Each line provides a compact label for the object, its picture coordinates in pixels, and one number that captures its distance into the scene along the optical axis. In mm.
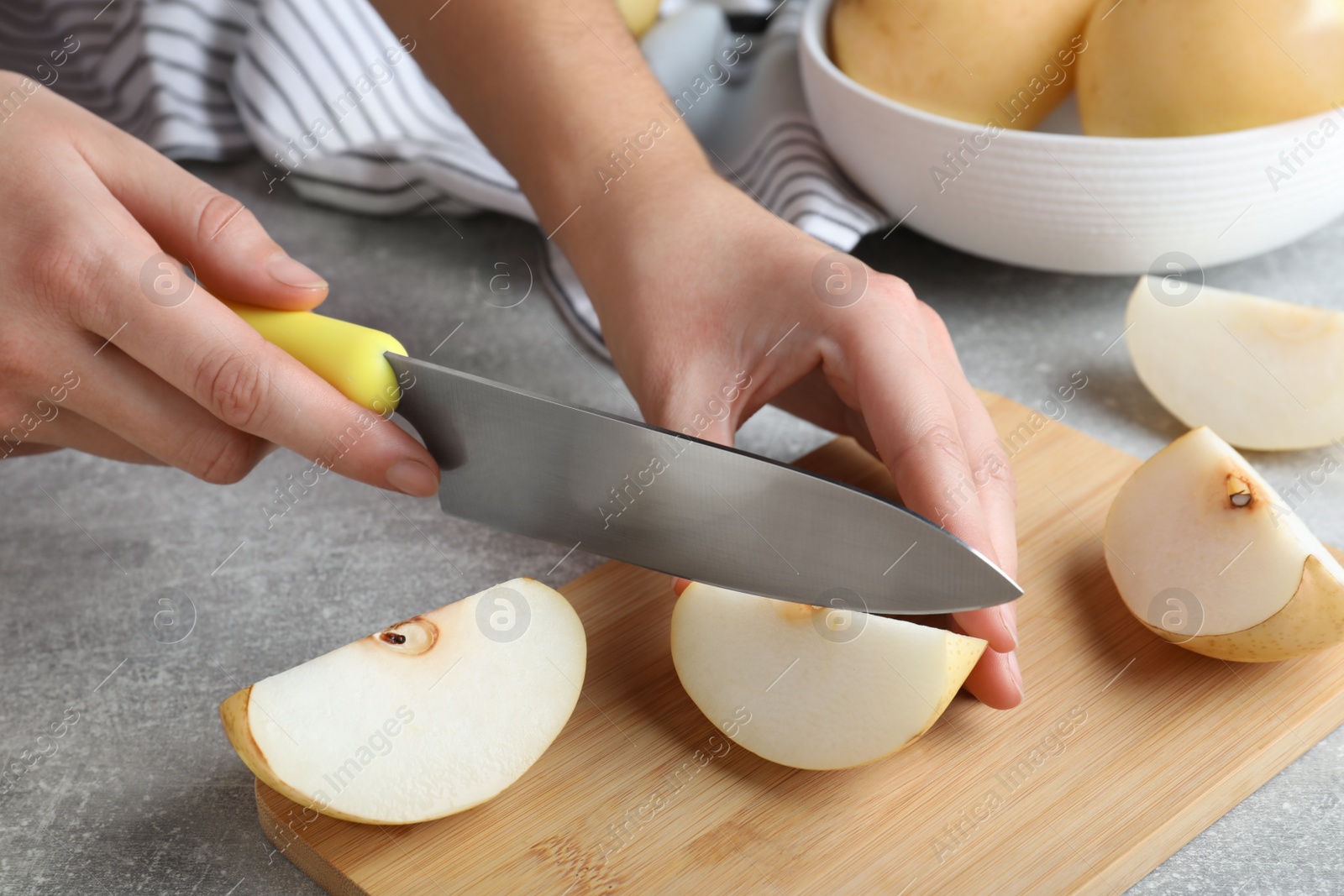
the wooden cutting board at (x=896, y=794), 622
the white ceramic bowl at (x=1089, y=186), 745
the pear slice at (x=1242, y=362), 733
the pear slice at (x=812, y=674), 628
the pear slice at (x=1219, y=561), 641
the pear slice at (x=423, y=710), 614
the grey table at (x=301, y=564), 640
